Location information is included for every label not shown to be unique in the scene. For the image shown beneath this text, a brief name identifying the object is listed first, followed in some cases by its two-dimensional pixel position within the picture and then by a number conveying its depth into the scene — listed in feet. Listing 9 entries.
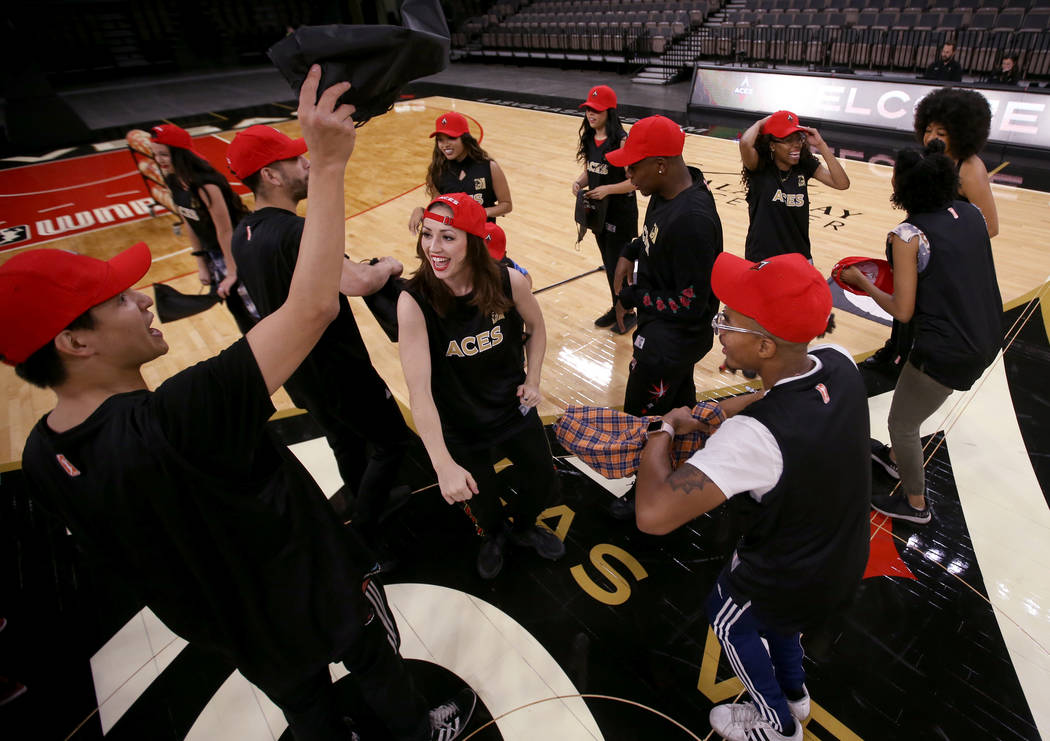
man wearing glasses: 4.44
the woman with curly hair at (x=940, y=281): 7.23
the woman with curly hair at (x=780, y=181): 10.68
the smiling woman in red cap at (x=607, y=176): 12.65
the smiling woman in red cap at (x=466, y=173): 12.85
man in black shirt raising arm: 3.45
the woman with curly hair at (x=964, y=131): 9.11
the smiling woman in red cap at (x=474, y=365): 6.64
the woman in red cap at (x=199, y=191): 11.48
